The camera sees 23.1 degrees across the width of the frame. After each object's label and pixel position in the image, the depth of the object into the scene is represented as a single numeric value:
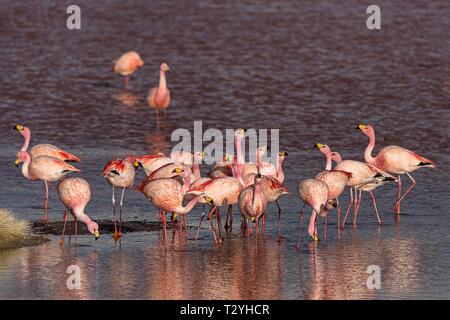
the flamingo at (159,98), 21.22
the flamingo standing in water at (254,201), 12.55
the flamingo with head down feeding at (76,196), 12.82
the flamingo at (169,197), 12.84
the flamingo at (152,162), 14.64
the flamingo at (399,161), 14.69
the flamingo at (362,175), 13.76
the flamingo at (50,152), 14.80
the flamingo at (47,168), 14.09
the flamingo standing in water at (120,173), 13.68
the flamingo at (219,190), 12.95
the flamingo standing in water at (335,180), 13.28
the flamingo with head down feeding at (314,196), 12.76
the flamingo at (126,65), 24.30
